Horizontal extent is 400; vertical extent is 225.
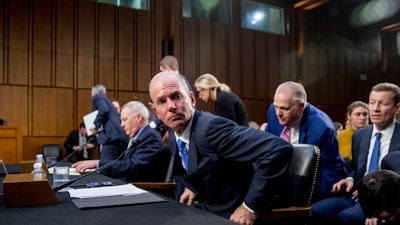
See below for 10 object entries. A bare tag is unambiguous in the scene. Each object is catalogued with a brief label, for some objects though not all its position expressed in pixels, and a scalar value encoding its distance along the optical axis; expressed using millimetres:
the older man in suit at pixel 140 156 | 2576
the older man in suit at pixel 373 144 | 2281
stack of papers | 1551
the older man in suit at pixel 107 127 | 3631
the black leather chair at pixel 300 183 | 1724
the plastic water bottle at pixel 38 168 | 1943
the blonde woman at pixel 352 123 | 3816
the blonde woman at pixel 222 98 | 3951
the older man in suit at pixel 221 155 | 1433
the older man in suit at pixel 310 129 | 2334
